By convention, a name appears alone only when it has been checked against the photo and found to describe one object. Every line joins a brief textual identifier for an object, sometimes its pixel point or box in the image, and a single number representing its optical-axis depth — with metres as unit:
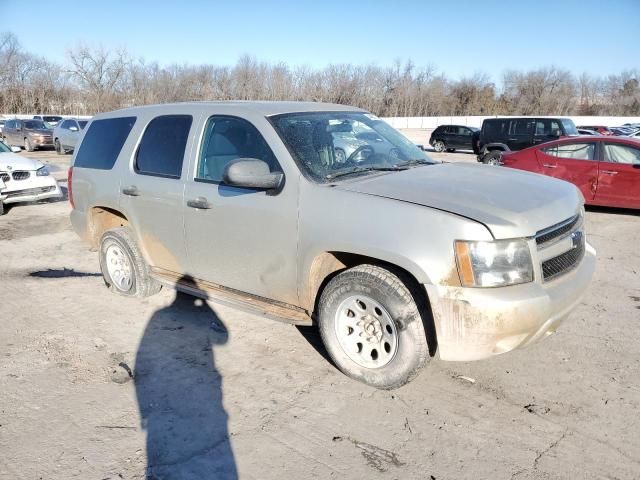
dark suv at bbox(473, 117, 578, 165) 20.17
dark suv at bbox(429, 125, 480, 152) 27.69
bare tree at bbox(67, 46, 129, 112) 67.06
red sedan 9.54
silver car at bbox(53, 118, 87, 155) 22.62
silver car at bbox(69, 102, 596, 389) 2.92
